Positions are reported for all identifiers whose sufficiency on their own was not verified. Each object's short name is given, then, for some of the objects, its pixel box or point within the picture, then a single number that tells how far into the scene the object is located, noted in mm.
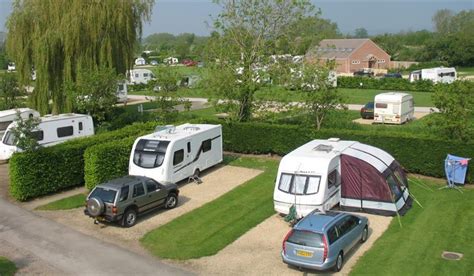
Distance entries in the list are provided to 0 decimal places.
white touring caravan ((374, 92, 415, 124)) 34375
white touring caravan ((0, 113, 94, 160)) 25891
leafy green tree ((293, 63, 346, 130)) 25375
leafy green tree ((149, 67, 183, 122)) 28938
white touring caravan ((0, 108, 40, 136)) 29233
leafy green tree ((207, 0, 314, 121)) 27500
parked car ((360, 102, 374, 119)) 37394
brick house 81062
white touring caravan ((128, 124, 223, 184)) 20172
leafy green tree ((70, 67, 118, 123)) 28359
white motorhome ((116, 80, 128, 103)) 48575
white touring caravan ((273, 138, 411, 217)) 16859
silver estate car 12758
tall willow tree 31766
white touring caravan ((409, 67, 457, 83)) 57375
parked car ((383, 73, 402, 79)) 67225
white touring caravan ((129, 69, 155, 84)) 65269
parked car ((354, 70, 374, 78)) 74875
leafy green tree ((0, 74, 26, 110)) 40938
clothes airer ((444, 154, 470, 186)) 20250
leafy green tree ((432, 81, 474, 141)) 21344
